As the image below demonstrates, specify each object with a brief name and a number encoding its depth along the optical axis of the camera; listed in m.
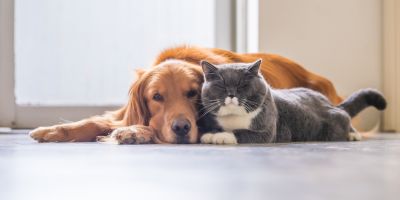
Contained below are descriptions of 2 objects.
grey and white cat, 1.84
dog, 1.87
